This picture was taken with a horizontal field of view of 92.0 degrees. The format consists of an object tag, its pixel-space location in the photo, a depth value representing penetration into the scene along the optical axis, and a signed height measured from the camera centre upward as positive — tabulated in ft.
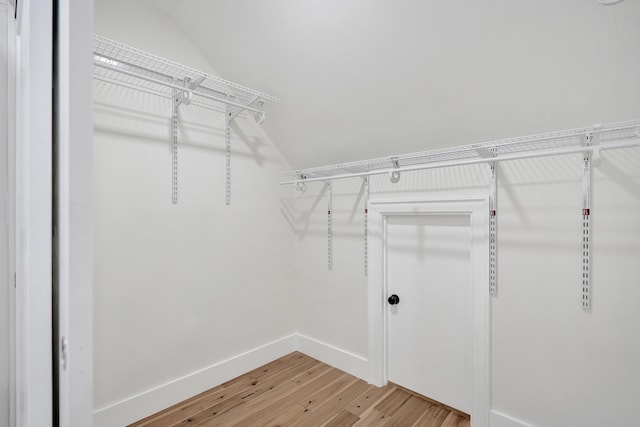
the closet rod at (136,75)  5.85 +2.65
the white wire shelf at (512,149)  4.70 +1.30
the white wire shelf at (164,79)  6.00 +3.02
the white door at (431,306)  7.24 -2.34
